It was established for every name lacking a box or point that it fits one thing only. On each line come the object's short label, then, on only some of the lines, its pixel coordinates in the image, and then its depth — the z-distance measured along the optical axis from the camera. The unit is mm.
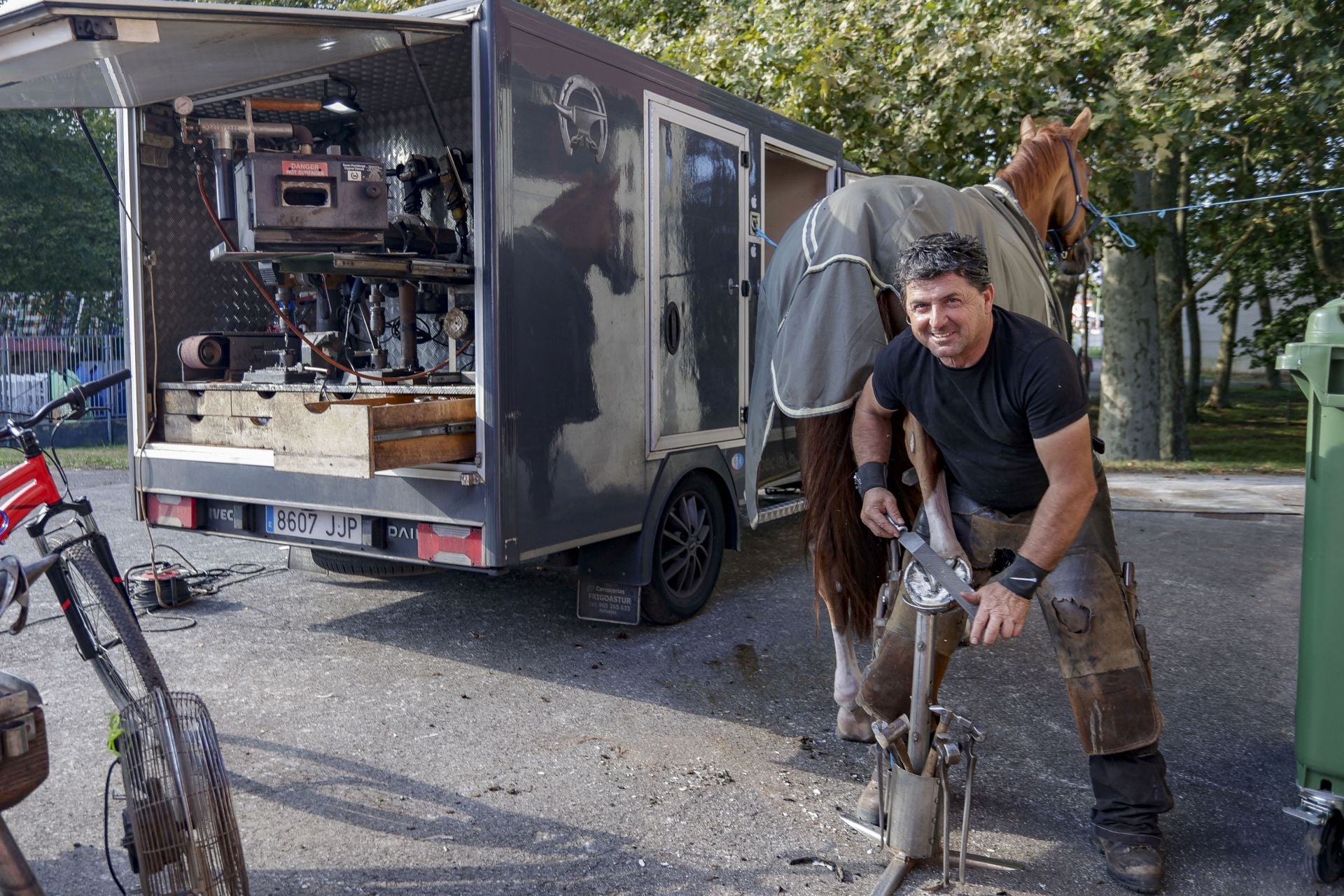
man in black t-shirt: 2574
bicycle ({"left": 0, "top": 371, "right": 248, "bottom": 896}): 2203
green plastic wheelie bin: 2703
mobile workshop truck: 3971
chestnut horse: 3486
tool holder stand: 2680
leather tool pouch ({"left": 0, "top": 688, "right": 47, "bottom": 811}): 1832
